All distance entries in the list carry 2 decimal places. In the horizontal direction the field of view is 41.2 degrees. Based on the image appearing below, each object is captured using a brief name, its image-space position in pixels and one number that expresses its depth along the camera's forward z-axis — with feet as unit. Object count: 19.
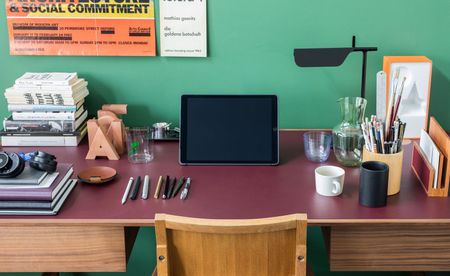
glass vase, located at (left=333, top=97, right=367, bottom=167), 6.28
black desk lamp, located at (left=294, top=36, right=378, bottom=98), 6.37
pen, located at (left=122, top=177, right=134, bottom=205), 5.47
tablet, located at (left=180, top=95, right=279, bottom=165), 6.37
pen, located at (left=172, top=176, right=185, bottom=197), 5.63
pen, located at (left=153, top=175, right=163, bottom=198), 5.56
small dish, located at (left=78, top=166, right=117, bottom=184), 5.81
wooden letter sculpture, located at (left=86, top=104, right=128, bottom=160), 6.43
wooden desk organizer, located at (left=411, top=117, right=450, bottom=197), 5.45
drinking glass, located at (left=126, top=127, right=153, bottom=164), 6.53
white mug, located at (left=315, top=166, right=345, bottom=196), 5.48
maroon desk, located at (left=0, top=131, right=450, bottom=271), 5.09
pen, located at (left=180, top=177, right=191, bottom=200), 5.55
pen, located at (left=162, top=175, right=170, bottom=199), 5.58
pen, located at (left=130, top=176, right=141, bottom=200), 5.51
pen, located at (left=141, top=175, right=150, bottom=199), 5.53
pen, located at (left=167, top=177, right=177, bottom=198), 5.59
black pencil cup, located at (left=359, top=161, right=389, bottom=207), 5.24
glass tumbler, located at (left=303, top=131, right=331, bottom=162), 6.42
